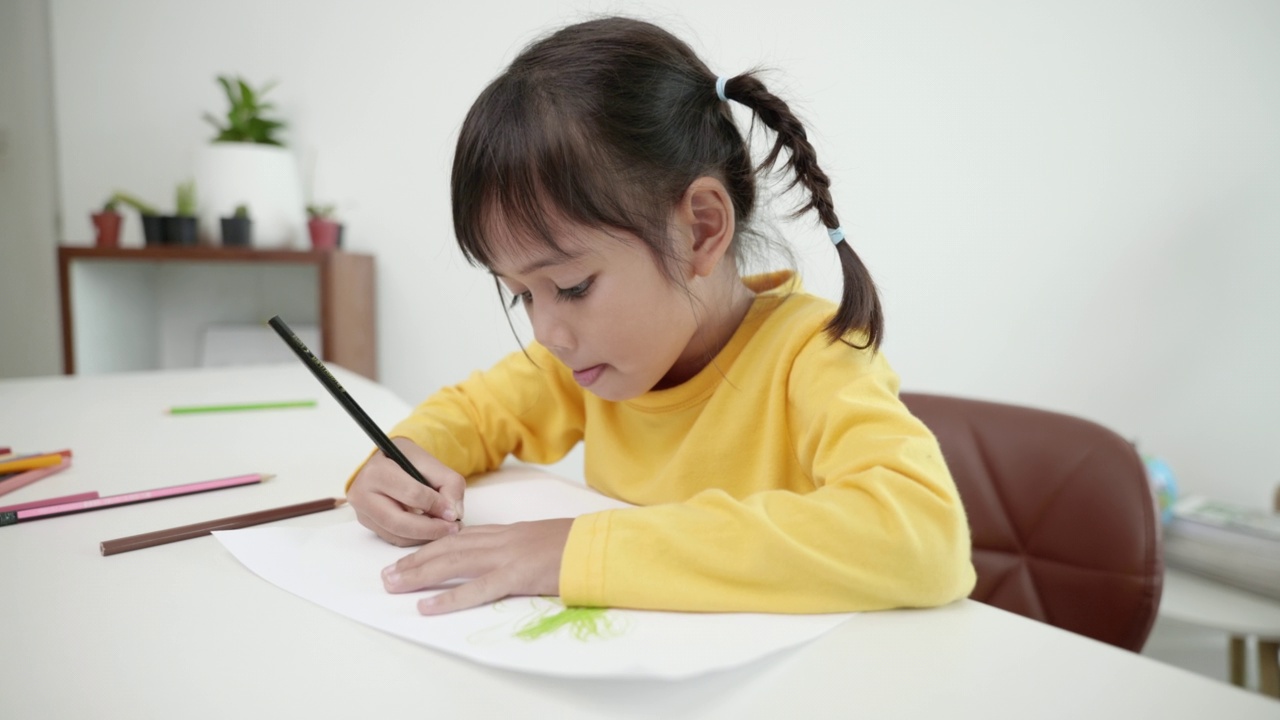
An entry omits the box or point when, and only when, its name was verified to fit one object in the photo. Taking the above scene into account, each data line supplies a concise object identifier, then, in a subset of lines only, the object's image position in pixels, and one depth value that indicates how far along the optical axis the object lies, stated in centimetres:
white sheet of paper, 36
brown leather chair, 75
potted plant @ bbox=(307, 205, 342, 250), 185
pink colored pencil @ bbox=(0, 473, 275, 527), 58
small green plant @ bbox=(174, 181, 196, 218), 175
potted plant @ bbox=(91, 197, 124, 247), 176
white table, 34
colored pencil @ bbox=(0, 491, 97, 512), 59
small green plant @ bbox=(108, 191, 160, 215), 172
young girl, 43
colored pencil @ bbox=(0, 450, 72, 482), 69
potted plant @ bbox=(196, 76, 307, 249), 180
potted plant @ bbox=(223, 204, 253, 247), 176
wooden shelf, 171
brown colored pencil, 52
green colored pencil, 96
